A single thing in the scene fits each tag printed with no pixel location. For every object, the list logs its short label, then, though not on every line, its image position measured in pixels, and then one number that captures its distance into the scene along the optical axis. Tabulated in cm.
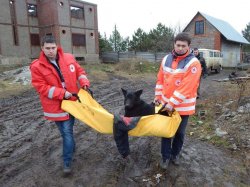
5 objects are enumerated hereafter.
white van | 1966
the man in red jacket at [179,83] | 337
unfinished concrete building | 2394
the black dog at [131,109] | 376
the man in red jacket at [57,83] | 348
